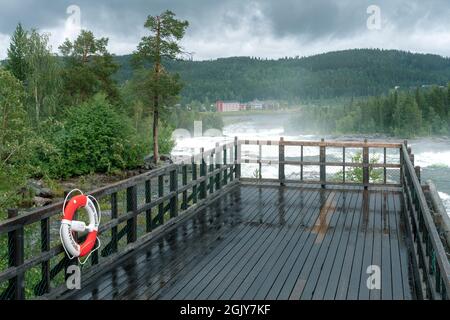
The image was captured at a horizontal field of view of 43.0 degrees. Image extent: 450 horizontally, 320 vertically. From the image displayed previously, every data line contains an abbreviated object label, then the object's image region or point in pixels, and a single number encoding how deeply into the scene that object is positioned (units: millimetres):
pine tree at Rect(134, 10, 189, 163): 42438
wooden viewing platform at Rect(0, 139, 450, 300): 6062
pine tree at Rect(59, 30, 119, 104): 44969
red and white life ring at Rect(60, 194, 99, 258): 5938
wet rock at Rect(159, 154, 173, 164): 45500
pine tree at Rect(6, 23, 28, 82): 41531
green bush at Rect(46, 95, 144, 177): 37531
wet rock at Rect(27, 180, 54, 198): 30639
